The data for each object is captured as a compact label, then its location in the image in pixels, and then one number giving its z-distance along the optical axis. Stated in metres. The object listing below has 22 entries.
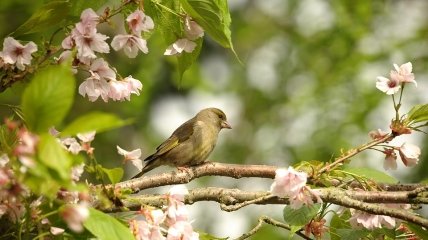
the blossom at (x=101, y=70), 5.72
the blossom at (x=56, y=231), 4.61
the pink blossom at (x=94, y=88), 5.91
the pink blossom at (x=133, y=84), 6.14
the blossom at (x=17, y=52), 5.54
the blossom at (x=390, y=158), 6.80
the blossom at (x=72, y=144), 4.79
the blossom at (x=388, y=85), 6.60
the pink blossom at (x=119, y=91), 6.00
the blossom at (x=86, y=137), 4.82
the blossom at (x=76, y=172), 4.53
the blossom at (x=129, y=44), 6.01
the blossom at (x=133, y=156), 5.95
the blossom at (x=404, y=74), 6.56
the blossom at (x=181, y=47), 6.43
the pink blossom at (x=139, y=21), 5.82
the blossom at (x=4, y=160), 4.02
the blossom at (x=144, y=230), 4.87
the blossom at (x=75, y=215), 3.91
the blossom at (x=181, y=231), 5.12
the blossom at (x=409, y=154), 6.66
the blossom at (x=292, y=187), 5.52
